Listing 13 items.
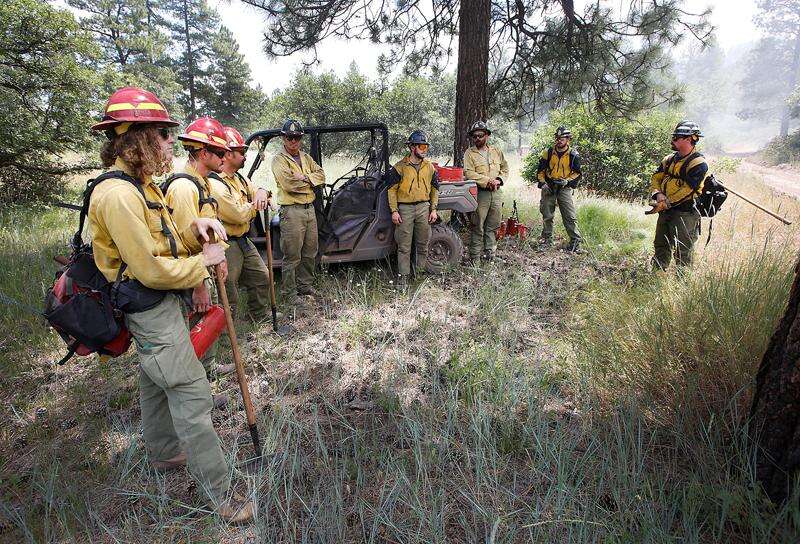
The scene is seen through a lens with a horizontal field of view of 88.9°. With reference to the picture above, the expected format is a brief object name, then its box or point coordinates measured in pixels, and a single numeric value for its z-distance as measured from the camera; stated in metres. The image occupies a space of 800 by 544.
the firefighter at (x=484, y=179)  5.61
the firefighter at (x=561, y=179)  6.25
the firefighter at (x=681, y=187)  4.27
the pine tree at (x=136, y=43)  19.91
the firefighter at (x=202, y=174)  2.29
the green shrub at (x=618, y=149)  10.94
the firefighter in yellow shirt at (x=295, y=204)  4.43
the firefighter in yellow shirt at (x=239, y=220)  3.49
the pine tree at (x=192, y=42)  30.47
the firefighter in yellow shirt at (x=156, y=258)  1.69
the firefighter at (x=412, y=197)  4.81
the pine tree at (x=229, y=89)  30.22
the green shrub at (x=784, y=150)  23.00
